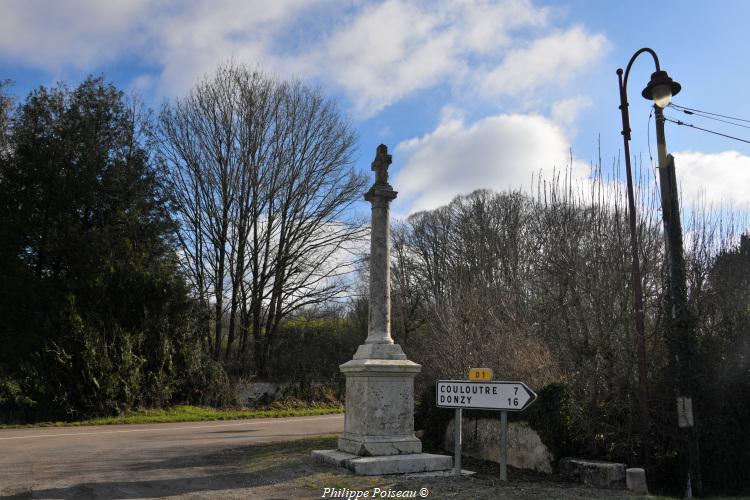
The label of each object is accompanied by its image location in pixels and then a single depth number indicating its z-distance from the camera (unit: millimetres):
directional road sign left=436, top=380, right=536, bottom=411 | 7250
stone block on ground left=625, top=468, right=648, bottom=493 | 7652
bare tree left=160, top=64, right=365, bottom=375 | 24391
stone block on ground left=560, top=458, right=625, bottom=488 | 7977
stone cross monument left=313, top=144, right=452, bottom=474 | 8297
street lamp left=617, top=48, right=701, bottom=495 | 8922
